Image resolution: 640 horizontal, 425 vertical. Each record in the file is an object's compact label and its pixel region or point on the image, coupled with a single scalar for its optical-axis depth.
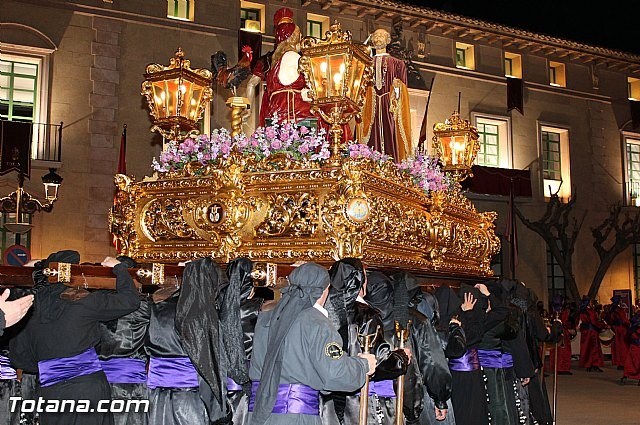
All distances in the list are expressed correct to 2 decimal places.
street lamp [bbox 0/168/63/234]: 16.56
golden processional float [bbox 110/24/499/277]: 6.93
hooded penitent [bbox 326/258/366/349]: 4.87
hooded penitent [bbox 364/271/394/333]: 5.71
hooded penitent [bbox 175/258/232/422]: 5.18
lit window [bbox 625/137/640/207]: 28.23
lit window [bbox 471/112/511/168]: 25.50
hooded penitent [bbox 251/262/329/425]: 4.19
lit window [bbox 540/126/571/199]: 26.73
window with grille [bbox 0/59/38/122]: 18.41
